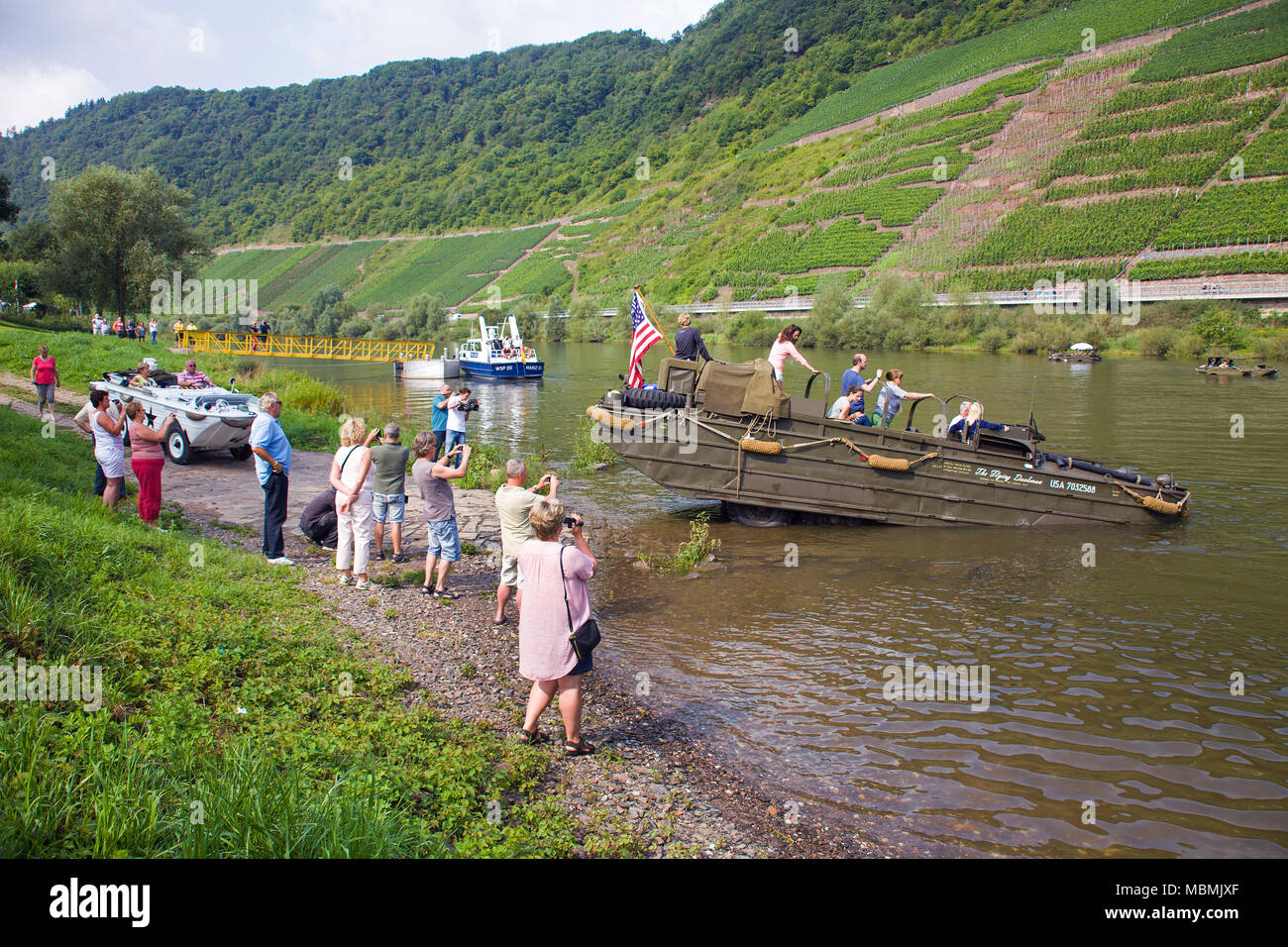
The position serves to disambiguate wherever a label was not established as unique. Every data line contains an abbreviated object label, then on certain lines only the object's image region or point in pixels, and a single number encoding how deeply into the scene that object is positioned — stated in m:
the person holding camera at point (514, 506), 7.63
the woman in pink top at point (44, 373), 17.28
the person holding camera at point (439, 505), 8.69
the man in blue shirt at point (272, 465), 9.26
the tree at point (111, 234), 43.25
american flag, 13.50
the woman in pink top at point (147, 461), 9.84
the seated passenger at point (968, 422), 12.52
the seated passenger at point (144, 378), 15.98
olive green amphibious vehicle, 12.20
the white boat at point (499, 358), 41.66
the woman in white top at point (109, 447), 9.75
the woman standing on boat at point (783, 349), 12.43
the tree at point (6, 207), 40.69
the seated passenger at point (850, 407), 12.67
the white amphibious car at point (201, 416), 14.83
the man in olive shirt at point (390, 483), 9.56
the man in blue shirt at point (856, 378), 12.60
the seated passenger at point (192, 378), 16.41
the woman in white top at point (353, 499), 8.45
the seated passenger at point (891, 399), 12.66
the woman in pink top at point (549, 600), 5.44
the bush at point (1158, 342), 46.03
